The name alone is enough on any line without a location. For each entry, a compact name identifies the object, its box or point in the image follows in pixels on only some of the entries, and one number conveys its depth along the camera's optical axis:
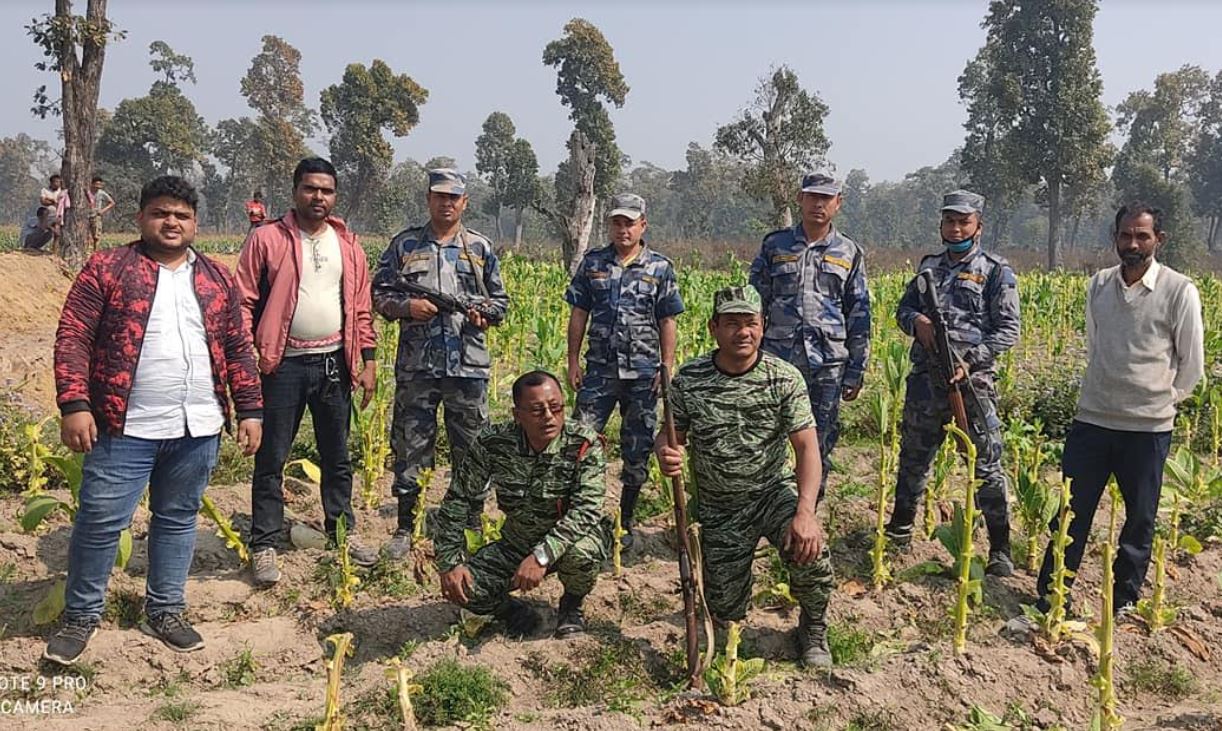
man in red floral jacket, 3.32
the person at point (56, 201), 13.34
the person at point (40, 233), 14.41
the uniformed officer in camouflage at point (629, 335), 4.64
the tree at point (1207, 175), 47.72
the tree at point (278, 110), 43.59
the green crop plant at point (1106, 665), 2.96
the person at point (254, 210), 8.07
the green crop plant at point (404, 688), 2.96
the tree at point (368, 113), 37.34
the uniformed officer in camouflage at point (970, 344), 4.36
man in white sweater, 3.79
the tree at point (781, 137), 29.34
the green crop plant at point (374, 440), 5.20
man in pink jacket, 4.11
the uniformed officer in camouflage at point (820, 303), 4.60
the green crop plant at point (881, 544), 4.32
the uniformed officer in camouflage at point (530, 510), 3.58
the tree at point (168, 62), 45.66
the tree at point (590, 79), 36.69
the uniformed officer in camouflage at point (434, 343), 4.50
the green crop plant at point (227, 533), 4.07
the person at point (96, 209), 14.26
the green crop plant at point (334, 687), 2.81
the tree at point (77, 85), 12.68
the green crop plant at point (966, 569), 3.51
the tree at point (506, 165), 40.41
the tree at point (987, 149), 34.34
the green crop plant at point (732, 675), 3.16
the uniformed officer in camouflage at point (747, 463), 3.44
